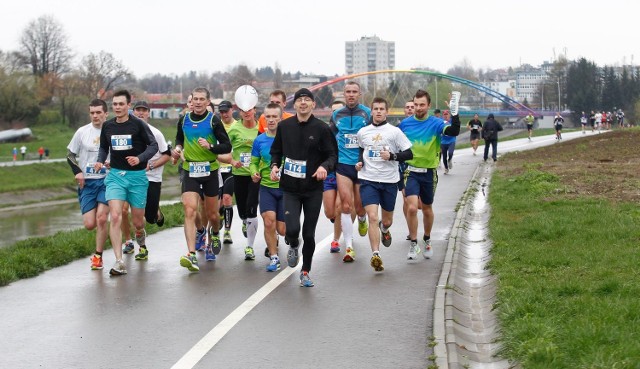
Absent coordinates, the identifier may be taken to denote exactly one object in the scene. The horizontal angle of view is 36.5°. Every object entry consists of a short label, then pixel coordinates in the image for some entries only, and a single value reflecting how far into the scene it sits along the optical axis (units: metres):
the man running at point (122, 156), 11.48
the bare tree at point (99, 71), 113.88
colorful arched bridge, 122.00
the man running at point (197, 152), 11.57
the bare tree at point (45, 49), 113.94
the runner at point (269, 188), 11.51
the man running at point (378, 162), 11.61
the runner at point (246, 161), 12.72
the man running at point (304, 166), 10.50
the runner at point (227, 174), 13.61
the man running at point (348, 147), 12.45
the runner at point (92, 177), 11.93
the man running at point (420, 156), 12.55
